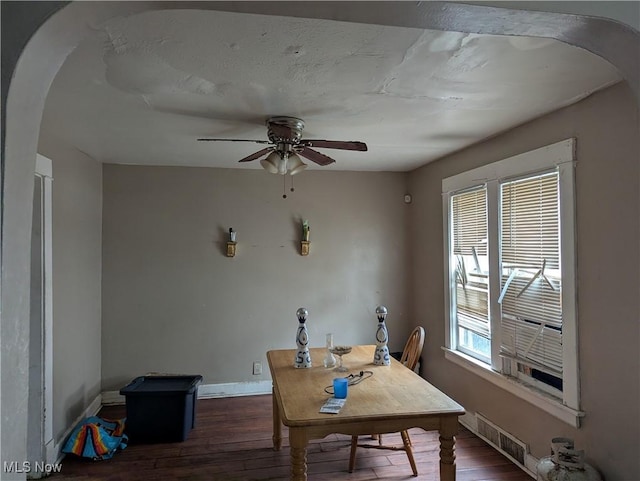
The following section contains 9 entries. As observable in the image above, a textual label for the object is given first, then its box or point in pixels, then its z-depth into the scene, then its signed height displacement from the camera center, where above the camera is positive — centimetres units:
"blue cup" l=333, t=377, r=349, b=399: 224 -70
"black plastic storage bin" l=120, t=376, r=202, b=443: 333 -124
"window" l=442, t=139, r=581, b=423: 247 -13
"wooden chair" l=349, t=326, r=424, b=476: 283 -81
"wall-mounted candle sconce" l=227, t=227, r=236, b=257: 436 +8
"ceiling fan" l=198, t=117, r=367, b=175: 264 +65
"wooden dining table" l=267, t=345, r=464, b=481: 197 -75
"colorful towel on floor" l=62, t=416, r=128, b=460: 306 -135
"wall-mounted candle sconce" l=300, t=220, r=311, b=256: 448 +12
